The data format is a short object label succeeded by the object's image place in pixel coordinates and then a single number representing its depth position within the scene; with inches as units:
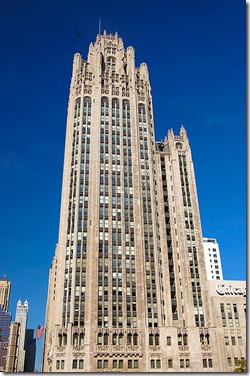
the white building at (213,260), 6934.1
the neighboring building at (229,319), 3474.4
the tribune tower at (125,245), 3344.0
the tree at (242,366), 2440.9
